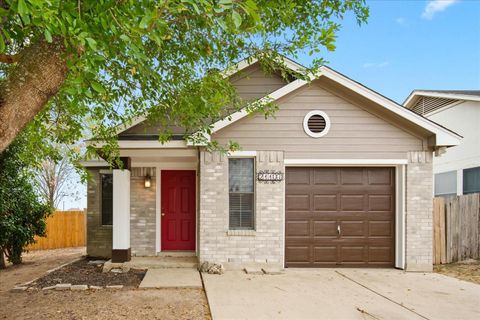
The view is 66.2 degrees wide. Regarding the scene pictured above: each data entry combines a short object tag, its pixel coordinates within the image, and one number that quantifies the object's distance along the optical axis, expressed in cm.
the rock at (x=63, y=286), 699
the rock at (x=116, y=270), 834
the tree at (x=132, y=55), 355
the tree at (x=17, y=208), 1000
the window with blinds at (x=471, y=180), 1264
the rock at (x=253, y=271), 808
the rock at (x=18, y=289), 697
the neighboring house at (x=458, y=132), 1277
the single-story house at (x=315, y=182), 840
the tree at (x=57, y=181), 2442
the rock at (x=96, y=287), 700
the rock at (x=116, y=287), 698
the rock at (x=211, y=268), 804
